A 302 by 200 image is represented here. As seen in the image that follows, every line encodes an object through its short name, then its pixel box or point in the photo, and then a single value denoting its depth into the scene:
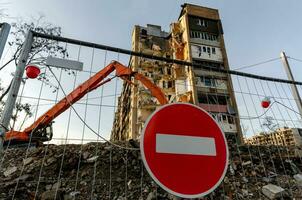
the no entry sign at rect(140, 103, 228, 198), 1.13
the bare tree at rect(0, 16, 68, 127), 8.61
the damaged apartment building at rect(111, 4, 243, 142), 20.92
